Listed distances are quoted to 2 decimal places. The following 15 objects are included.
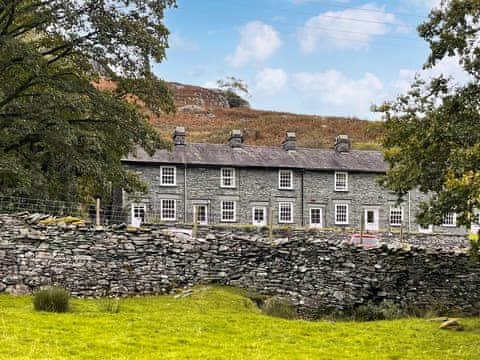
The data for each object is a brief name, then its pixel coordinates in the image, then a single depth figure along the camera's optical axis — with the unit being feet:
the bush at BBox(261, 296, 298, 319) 55.36
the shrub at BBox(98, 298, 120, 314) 49.32
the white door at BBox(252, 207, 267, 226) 141.08
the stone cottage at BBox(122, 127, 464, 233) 136.15
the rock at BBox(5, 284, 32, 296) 58.65
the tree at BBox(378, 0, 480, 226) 46.75
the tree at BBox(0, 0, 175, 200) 76.28
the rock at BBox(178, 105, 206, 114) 325.21
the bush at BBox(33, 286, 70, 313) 46.68
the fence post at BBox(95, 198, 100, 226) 65.10
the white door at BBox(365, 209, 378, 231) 146.10
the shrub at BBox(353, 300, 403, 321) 57.82
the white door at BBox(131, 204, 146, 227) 134.62
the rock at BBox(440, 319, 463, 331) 47.19
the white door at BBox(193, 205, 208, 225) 138.62
